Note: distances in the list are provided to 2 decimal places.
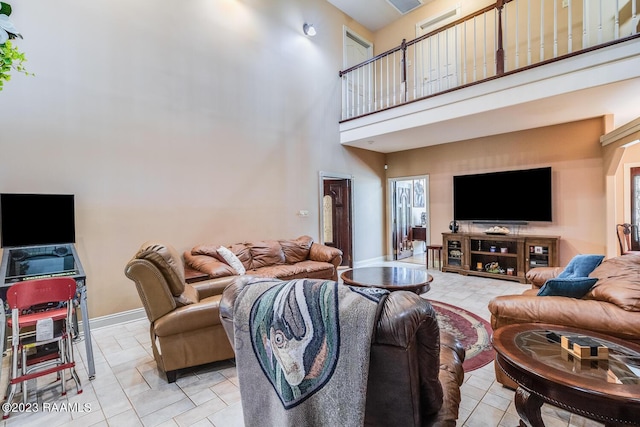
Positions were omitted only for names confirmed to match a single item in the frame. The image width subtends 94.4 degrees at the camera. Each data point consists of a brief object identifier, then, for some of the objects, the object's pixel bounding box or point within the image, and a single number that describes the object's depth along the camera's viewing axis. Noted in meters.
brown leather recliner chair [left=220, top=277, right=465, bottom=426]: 0.92
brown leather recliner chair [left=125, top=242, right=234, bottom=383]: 2.21
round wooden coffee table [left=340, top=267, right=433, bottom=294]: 2.89
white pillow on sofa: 3.83
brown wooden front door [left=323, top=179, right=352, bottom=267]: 6.48
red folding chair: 2.01
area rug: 2.58
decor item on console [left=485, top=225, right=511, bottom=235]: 5.49
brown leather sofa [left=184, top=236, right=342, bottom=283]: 3.78
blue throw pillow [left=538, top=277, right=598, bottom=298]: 1.93
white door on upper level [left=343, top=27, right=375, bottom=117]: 6.41
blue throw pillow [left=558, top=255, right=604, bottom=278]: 2.54
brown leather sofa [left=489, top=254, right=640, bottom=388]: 1.66
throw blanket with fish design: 0.96
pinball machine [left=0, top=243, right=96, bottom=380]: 2.39
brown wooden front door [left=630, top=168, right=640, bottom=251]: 5.36
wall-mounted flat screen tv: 5.21
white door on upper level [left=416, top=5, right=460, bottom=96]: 5.90
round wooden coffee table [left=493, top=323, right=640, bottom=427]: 1.11
